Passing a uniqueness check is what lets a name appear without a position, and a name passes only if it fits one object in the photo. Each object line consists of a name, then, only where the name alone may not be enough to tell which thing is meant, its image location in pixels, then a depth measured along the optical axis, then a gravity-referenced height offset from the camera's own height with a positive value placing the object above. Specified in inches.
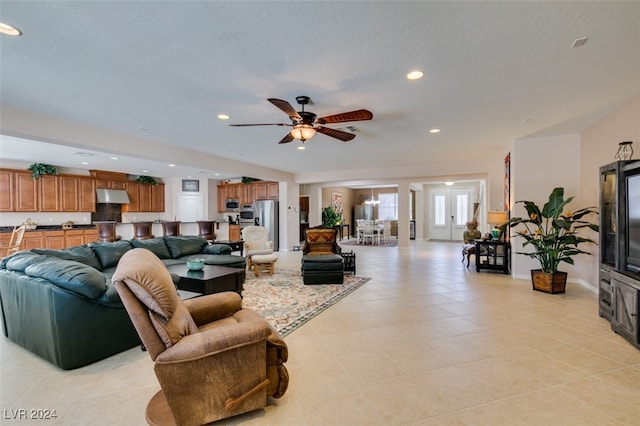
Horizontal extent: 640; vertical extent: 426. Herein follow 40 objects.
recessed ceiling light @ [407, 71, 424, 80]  102.3 +50.0
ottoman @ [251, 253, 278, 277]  217.4 -37.5
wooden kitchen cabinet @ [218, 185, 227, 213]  415.8 +24.2
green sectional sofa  90.0 -32.4
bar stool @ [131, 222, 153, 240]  278.4 -15.7
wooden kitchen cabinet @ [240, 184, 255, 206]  398.9 +26.0
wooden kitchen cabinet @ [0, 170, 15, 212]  255.4 +22.3
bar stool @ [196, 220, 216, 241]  293.6 -15.7
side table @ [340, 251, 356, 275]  226.2 -38.7
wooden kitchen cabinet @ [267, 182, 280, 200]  384.5 +30.1
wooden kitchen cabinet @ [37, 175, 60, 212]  275.6 +21.8
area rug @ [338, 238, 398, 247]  421.7 -48.6
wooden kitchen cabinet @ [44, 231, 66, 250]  263.7 -22.9
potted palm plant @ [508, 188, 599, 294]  163.9 -17.4
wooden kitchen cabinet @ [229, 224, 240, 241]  390.6 -24.2
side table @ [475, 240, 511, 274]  224.2 -34.9
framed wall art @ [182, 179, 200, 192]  390.3 +39.7
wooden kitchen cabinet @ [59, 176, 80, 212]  289.1 +22.0
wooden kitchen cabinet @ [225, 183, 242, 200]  406.6 +32.4
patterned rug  132.4 -48.6
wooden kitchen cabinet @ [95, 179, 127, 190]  316.5 +35.3
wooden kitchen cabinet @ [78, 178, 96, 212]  302.4 +21.6
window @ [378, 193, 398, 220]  547.8 +11.5
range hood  314.3 +20.8
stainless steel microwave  408.5 +12.1
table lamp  211.0 -4.7
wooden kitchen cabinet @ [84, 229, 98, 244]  290.8 -21.0
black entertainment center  105.7 -15.0
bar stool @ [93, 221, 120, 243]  252.1 -14.5
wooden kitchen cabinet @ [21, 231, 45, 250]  251.1 -21.7
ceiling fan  114.0 +39.6
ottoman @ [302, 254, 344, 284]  191.6 -38.7
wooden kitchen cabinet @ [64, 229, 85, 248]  277.1 -21.9
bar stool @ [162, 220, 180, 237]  284.8 -14.1
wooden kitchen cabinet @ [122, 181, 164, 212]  348.2 +21.7
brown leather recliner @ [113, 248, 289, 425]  60.7 -32.2
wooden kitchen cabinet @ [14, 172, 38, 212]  262.7 +21.7
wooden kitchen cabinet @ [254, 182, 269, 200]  391.9 +30.7
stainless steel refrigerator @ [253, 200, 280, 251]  370.6 -3.8
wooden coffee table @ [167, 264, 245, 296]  135.0 -32.4
